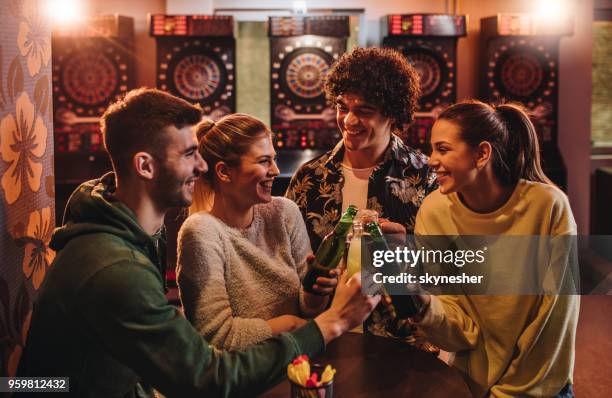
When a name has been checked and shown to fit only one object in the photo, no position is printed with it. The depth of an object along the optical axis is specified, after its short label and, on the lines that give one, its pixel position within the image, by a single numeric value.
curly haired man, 2.22
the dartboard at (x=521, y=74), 5.25
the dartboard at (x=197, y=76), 5.14
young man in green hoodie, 1.24
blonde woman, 1.64
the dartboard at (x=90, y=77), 5.03
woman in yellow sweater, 1.77
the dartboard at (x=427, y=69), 5.20
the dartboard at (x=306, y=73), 5.11
